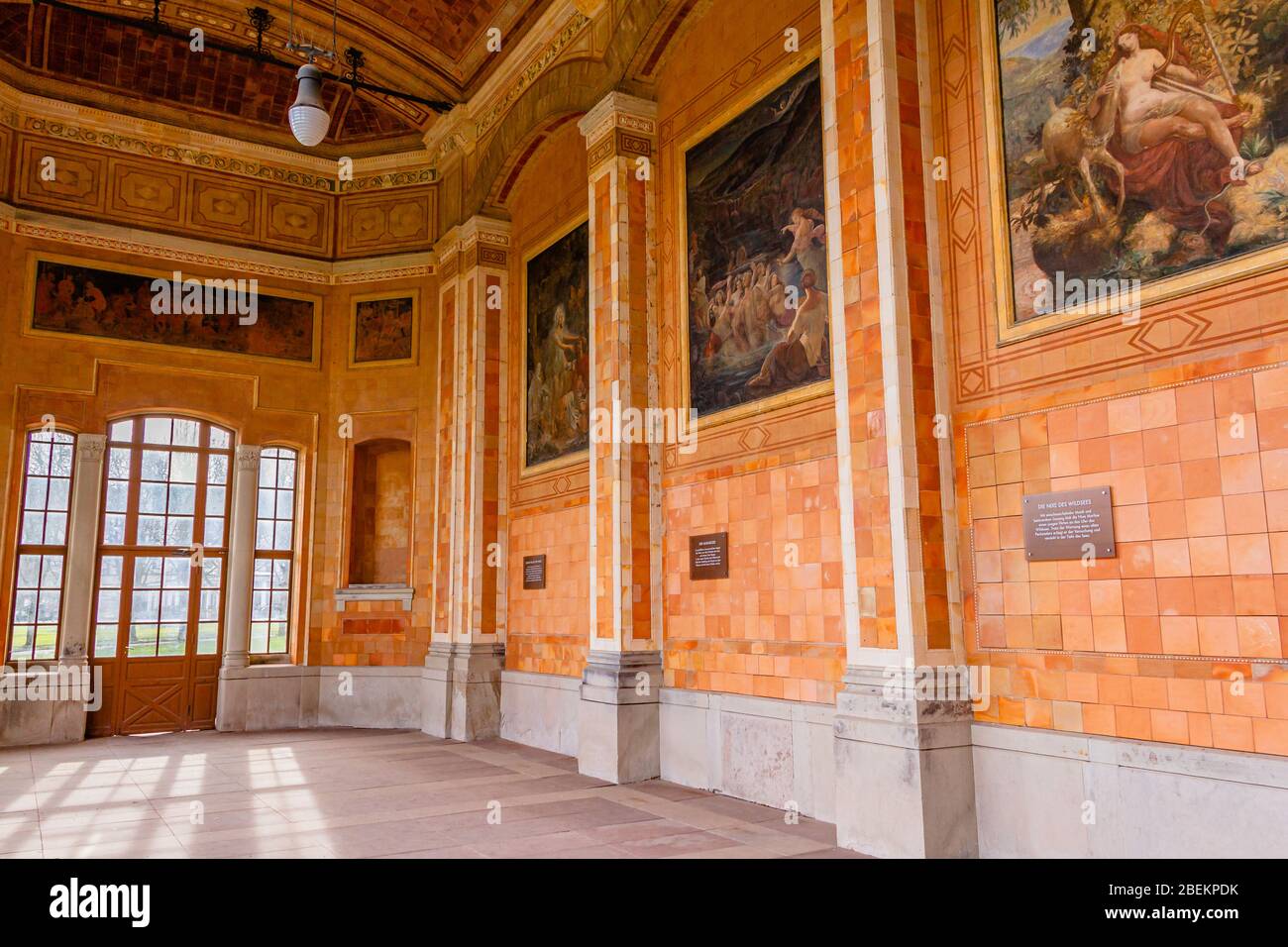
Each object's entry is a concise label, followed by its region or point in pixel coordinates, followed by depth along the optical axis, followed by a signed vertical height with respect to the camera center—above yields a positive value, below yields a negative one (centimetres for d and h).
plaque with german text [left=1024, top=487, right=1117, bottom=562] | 567 +51
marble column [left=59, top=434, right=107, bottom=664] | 1291 +95
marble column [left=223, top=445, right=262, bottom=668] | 1391 +83
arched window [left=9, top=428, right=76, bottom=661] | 1275 +97
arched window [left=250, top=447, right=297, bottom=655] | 1440 +93
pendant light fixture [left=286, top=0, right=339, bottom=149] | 887 +469
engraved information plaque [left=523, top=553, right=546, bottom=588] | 1228 +54
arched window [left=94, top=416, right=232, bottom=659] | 1341 +112
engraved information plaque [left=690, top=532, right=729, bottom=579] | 892 +52
